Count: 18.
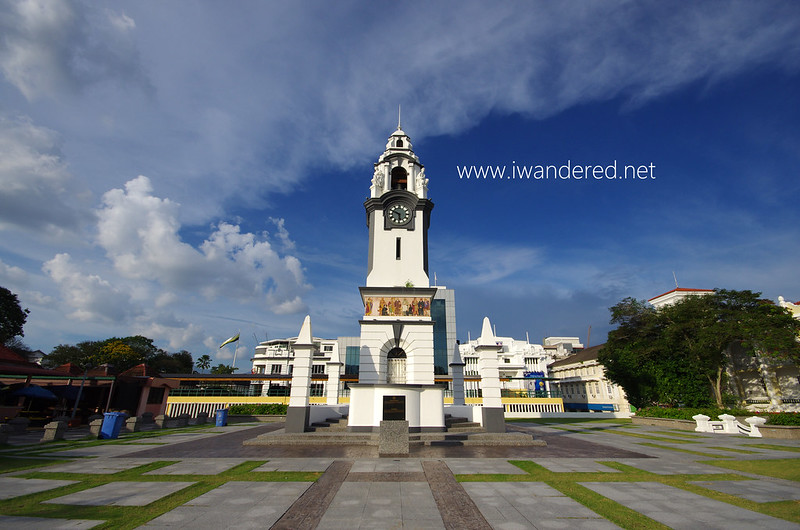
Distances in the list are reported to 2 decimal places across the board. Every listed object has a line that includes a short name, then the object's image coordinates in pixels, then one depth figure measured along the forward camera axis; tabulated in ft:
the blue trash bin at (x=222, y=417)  89.04
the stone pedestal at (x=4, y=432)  53.36
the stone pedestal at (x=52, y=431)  58.49
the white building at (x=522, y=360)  277.85
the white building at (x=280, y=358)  286.56
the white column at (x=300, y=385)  61.62
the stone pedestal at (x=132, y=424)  75.36
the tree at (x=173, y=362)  248.32
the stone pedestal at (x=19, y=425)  70.13
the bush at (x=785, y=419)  71.36
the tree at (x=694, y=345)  109.91
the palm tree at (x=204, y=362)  318.86
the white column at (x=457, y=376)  84.79
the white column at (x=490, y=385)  61.87
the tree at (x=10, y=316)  167.02
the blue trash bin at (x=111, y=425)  62.34
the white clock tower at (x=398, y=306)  65.10
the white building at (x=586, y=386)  195.00
